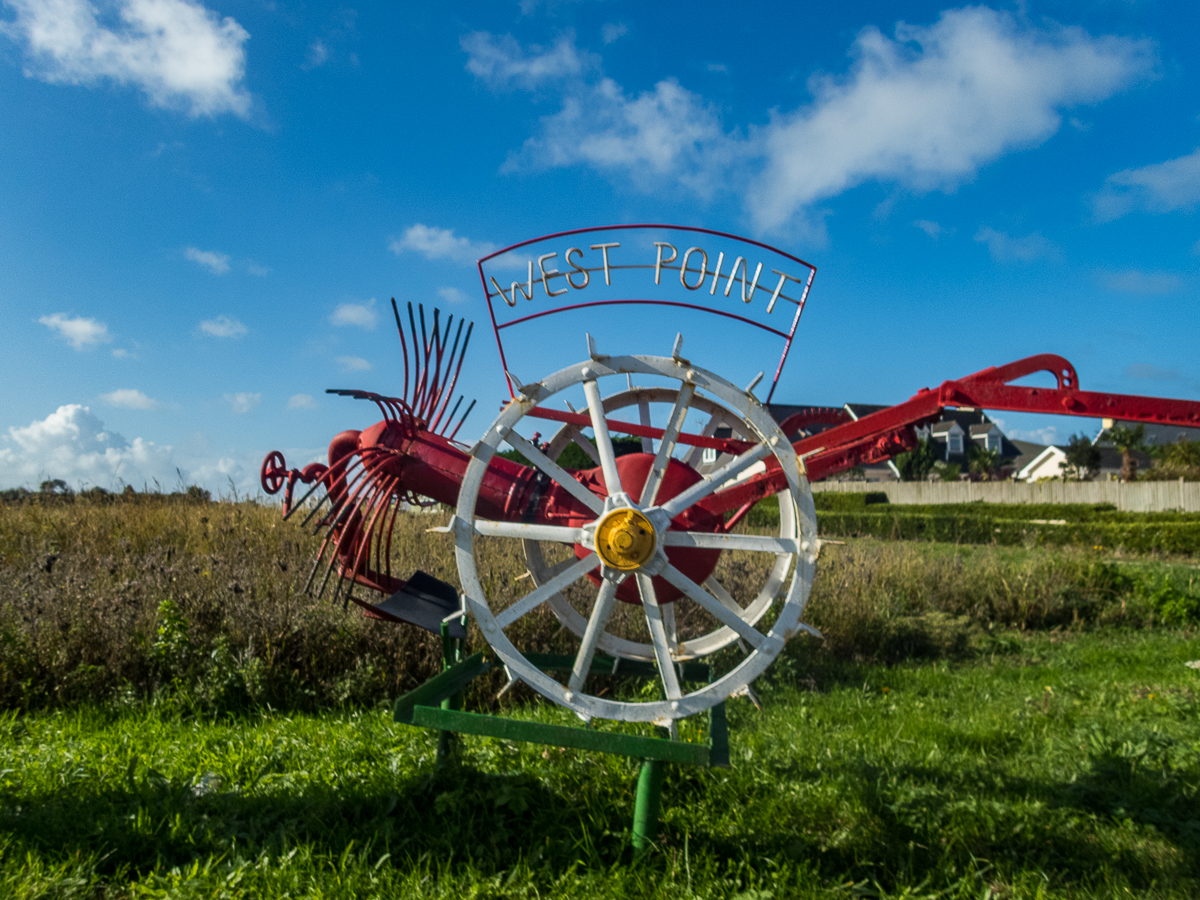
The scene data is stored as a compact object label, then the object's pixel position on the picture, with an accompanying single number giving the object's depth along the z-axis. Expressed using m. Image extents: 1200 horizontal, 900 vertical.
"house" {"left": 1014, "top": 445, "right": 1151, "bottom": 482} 43.24
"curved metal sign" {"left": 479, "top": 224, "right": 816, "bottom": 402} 3.29
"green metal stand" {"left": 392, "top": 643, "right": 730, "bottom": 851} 2.72
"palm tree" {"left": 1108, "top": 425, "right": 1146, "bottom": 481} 30.69
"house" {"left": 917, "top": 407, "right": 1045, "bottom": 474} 48.66
